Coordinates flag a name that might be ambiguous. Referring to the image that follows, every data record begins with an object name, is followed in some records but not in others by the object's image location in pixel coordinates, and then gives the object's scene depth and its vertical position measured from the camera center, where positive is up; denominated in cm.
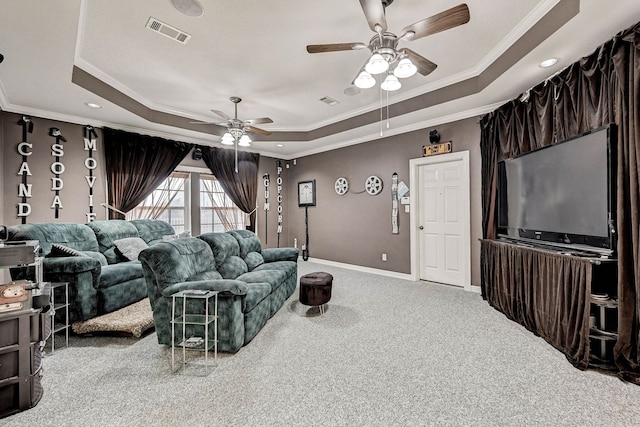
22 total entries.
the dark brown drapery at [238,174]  596 +84
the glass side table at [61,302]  276 -91
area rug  280 -112
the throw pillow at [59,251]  298 -40
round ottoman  327 -93
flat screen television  224 +15
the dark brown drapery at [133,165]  466 +84
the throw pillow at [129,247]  391 -48
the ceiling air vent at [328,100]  437 +177
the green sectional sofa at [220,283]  248 -73
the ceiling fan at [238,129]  415 +128
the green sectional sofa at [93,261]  287 -55
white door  439 -14
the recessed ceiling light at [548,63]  269 +144
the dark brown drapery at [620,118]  206 +82
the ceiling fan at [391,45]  196 +135
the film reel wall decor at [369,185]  545 +53
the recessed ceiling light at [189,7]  229 +171
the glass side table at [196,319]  238 -95
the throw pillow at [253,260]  399 -70
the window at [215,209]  596 +7
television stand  222 -81
